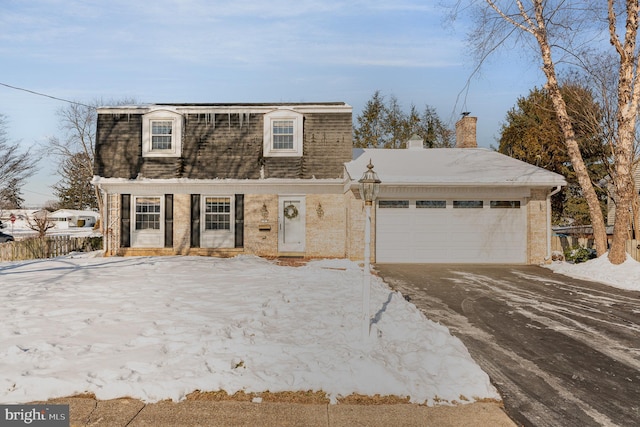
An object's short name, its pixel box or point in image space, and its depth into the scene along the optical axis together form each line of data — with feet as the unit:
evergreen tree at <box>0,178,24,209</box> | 89.45
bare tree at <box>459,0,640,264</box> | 36.78
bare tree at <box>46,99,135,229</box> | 103.45
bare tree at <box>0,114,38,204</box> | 86.12
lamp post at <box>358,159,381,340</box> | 16.61
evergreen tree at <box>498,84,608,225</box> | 74.13
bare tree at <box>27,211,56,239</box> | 62.89
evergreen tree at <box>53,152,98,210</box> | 163.43
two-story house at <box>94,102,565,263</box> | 44.19
